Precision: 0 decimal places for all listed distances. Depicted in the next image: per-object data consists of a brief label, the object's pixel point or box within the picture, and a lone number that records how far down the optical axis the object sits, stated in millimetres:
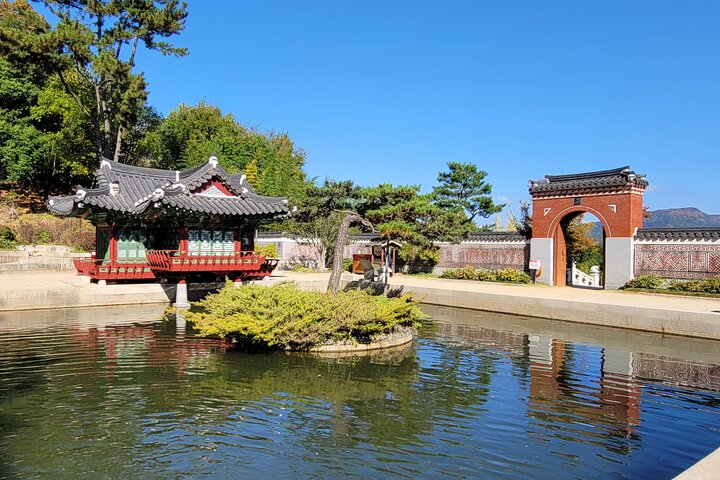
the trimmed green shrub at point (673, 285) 20609
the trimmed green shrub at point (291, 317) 10961
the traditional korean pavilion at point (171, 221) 20250
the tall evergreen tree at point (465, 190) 38188
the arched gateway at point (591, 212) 23859
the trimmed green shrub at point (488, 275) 27203
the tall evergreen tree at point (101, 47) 28547
